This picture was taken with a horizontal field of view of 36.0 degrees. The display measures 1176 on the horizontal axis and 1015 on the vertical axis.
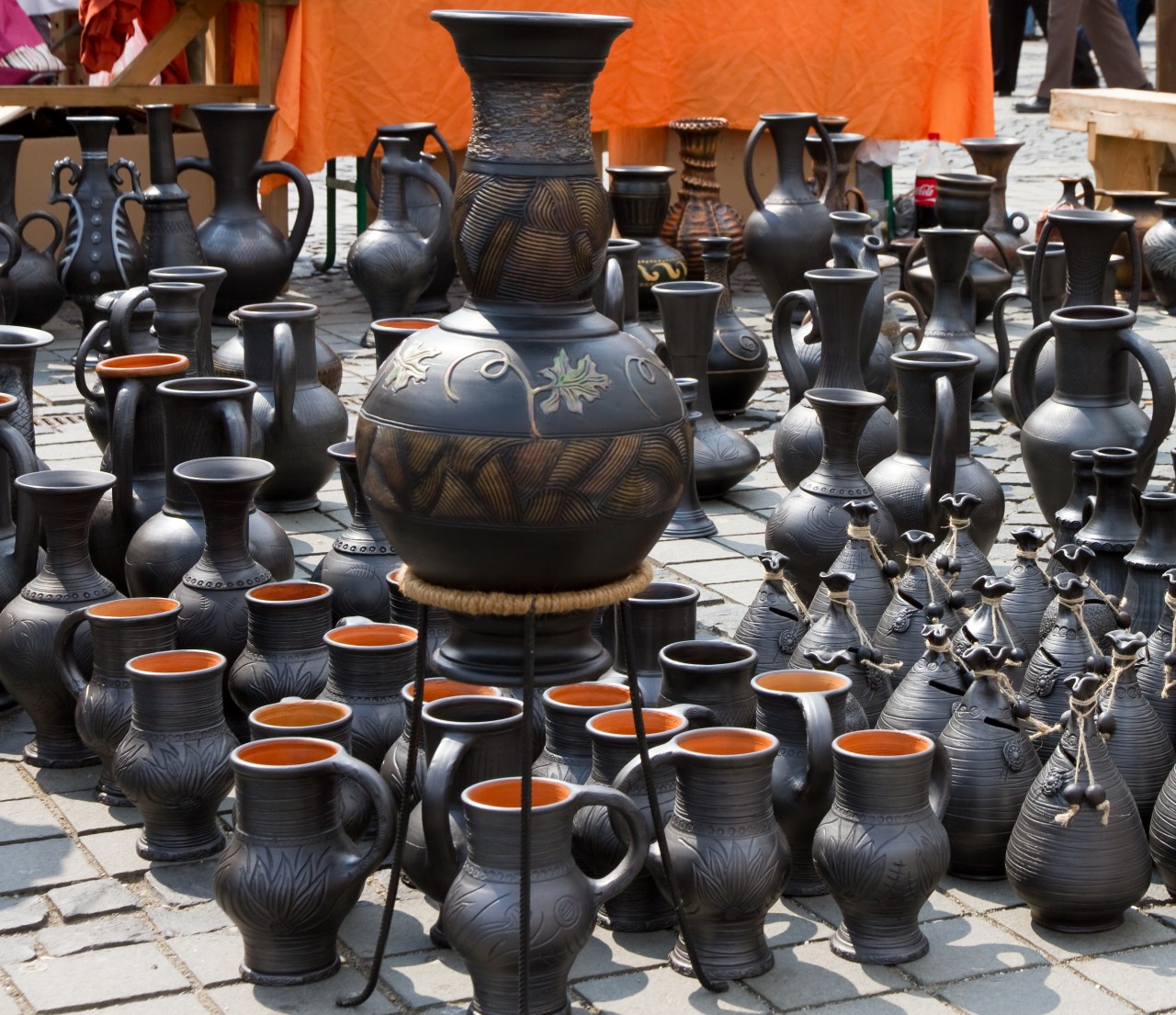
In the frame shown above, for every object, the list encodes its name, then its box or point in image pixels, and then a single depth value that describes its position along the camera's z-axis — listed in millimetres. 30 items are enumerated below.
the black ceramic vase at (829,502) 4465
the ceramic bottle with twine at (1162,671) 3535
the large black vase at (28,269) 7500
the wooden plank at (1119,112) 9047
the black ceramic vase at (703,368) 5617
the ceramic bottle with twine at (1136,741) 3383
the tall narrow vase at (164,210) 7488
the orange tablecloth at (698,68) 8398
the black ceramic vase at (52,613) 3840
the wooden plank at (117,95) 8406
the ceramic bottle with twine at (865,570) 3906
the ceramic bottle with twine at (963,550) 3914
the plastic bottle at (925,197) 9961
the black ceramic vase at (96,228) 7410
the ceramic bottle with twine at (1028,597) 3930
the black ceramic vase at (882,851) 3033
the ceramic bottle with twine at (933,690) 3453
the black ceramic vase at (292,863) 2957
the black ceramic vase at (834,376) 5250
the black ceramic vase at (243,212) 7617
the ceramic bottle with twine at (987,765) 3338
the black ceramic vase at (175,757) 3406
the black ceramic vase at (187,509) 4094
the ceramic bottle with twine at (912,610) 3771
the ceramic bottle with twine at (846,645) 3611
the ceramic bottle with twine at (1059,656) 3525
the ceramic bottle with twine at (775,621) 3818
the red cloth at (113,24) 9094
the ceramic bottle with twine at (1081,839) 3113
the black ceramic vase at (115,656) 3600
